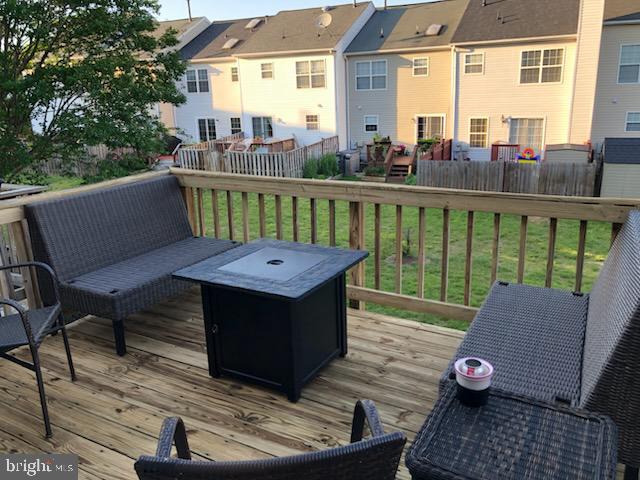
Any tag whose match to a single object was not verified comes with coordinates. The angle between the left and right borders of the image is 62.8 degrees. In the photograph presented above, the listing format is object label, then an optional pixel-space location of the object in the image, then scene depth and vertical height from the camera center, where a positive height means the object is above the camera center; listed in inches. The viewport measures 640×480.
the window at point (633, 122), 606.2 -35.4
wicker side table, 53.4 -37.0
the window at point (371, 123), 741.3 -32.2
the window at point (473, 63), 643.5 +39.0
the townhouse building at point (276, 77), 739.4 +38.5
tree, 324.2 +19.0
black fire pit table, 99.2 -40.3
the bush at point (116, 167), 365.7 -41.0
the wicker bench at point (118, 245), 123.1 -35.8
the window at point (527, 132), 642.8 -45.4
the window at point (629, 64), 588.1 +29.2
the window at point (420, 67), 695.1 +39.8
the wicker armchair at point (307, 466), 40.2 -27.6
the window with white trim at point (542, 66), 609.0 +32.1
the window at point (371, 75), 724.0 +33.0
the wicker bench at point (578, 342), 63.3 -38.6
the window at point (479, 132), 663.8 -45.3
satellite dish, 749.3 +112.0
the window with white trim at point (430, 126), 704.4 -37.5
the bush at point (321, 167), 614.2 -76.3
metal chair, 88.5 -38.6
